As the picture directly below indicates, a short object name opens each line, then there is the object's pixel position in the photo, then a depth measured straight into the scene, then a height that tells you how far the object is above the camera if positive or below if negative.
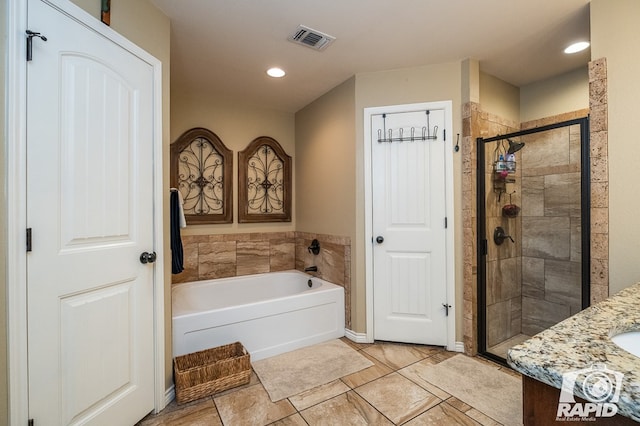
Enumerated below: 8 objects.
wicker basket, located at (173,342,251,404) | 1.81 -1.05
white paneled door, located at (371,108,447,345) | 2.51 -0.15
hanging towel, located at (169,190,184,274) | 1.97 -0.14
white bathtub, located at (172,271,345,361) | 2.13 -0.87
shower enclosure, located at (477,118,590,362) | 2.47 -0.21
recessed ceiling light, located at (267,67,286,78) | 2.57 +1.26
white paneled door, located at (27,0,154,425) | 1.21 -0.06
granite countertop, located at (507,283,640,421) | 0.53 -0.31
